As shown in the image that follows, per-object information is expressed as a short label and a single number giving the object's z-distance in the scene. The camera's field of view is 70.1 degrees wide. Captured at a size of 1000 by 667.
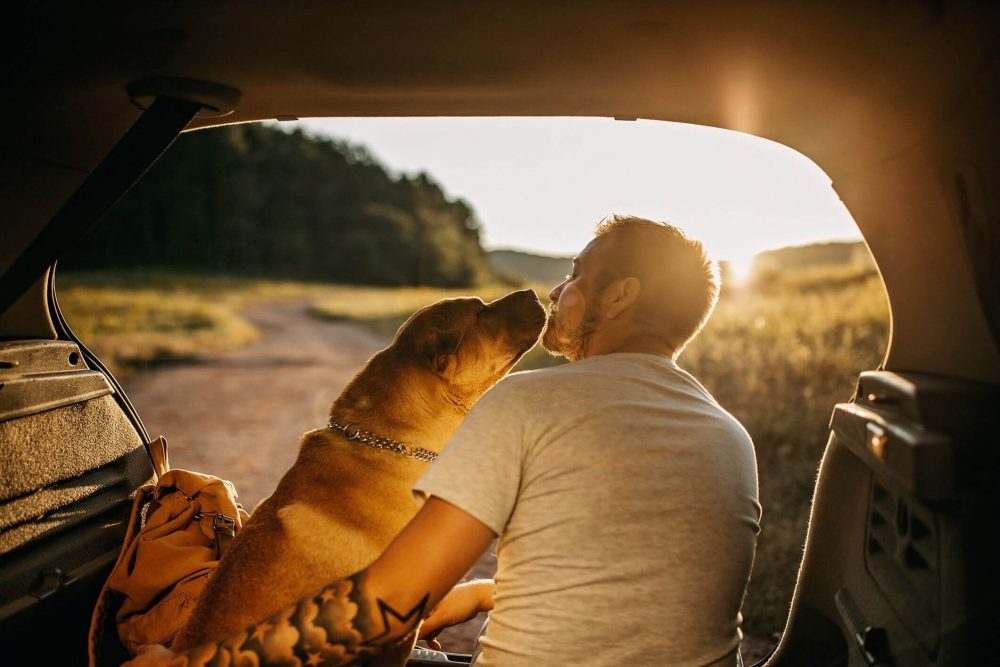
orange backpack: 2.16
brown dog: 1.89
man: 1.34
